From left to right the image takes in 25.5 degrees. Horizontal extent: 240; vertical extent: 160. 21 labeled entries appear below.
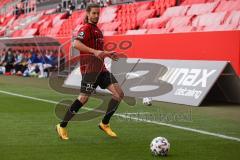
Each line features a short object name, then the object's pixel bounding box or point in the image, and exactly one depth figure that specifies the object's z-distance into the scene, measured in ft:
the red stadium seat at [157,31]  67.10
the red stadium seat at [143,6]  80.83
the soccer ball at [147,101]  45.58
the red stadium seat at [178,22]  65.51
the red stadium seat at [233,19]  55.38
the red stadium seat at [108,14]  89.04
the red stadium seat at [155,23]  71.15
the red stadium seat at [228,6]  60.29
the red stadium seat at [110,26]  84.37
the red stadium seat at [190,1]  69.49
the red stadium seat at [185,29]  61.35
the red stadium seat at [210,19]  59.36
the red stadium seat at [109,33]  80.12
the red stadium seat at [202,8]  64.44
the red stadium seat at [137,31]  71.86
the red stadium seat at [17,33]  126.72
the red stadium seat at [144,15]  77.97
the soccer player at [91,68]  25.44
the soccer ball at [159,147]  22.13
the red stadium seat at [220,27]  54.54
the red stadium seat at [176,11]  69.70
